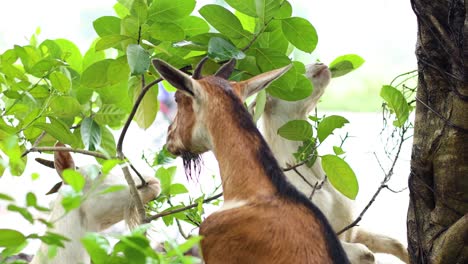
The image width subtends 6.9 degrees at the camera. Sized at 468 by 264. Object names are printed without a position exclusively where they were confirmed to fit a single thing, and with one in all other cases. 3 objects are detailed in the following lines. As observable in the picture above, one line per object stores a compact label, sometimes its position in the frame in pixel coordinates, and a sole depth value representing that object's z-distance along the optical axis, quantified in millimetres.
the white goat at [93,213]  7170
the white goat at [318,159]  7242
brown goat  6597
